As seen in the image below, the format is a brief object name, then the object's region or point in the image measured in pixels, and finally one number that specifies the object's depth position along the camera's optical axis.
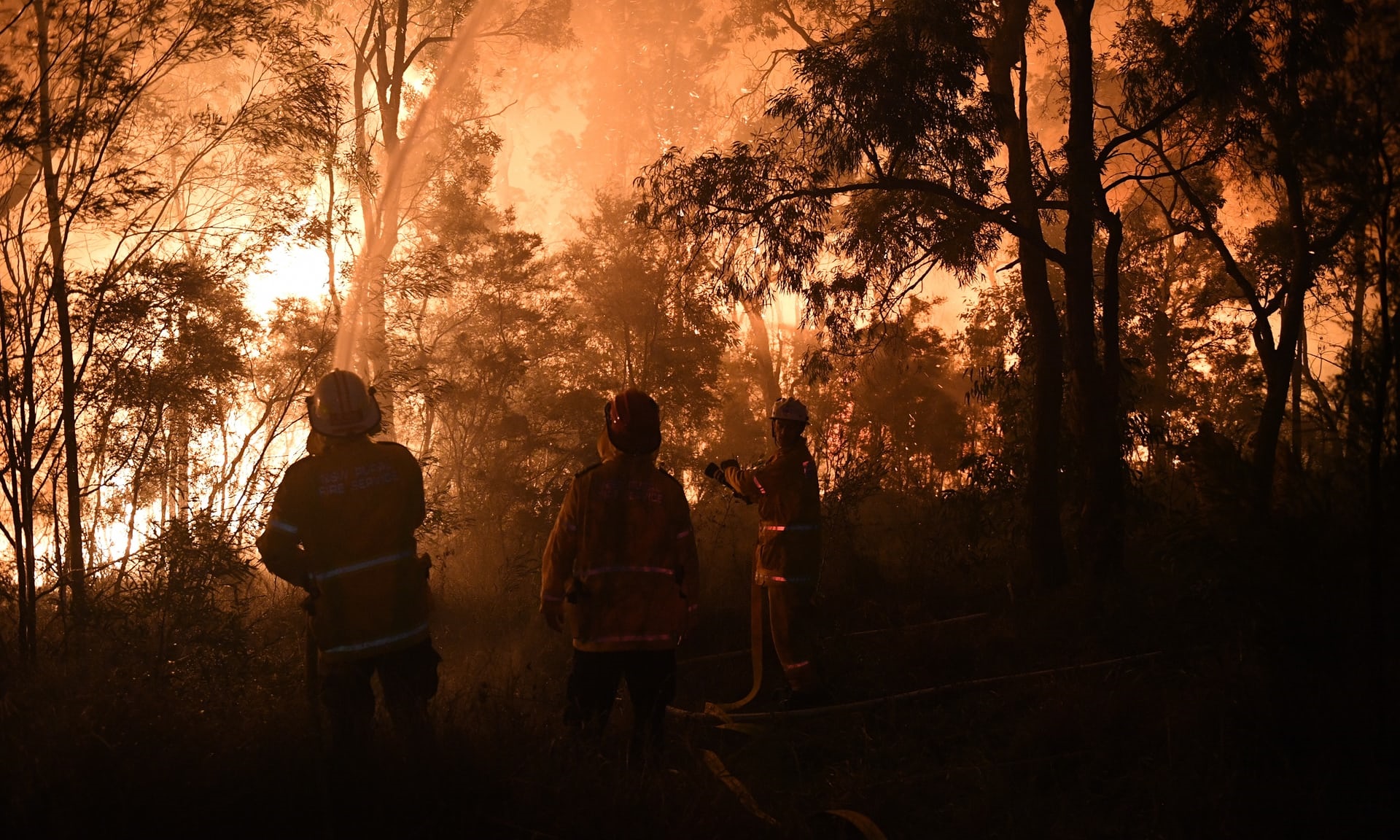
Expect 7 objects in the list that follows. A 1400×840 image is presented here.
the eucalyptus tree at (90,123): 6.72
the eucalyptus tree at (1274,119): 5.31
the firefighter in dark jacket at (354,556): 4.07
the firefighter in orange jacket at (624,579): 4.61
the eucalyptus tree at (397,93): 15.82
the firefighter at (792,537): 6.84
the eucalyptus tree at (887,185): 9.57
